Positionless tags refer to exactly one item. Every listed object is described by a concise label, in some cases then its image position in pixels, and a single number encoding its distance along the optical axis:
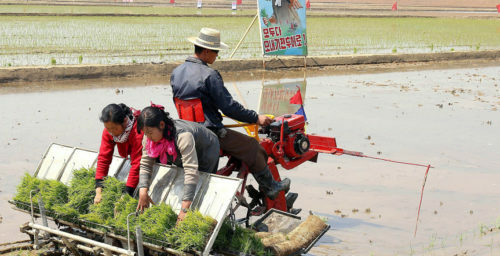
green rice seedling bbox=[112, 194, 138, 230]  4.52
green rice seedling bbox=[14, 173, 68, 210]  4.95
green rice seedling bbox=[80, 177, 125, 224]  4.67
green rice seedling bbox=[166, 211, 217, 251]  4.20
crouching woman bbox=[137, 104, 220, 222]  4.42
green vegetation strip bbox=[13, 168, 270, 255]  4.26
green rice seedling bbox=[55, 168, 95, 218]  4.81
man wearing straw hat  4.98
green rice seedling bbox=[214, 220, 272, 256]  4.45
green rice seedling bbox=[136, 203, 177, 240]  4.36
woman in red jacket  4.59
